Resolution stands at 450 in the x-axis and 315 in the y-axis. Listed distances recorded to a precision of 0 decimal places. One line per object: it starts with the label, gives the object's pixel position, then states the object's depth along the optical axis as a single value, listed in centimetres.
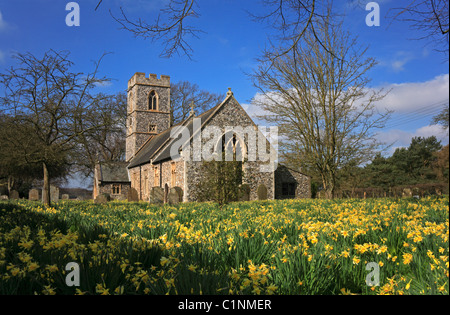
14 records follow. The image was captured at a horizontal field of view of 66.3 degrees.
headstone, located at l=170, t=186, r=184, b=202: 2252
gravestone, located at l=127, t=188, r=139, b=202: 2719
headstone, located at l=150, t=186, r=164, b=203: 1491
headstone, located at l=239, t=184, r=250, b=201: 2288
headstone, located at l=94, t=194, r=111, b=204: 1873
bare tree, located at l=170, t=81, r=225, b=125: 4572
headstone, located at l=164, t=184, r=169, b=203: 2699
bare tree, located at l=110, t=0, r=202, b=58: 519
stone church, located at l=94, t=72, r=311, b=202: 2434
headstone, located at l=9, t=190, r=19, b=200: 2420
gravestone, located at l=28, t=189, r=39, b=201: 2314
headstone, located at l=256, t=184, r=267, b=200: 2454
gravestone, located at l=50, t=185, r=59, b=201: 2034
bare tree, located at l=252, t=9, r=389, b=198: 1703
